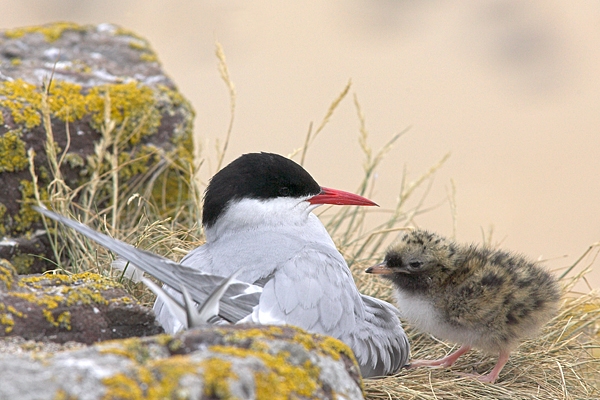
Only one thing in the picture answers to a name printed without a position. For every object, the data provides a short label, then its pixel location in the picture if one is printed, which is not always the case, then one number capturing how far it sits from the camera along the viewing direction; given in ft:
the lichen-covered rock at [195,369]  9.86
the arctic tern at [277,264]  16.66
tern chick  19.77
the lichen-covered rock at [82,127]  25.58
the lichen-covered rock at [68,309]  14.57
